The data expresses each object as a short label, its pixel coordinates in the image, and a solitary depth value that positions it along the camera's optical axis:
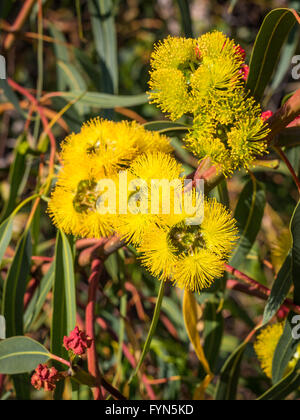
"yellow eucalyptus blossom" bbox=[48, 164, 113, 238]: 0.82
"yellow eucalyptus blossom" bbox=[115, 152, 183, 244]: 0.72
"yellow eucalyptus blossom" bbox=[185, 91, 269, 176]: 0.70
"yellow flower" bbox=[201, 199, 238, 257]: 0.74
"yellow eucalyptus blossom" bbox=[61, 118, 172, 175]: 0.83
